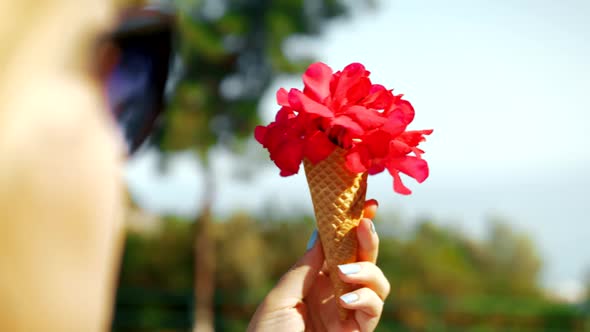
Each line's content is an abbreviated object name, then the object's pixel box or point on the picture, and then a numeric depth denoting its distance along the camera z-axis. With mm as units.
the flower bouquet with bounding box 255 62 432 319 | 675
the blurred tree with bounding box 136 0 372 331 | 8080
